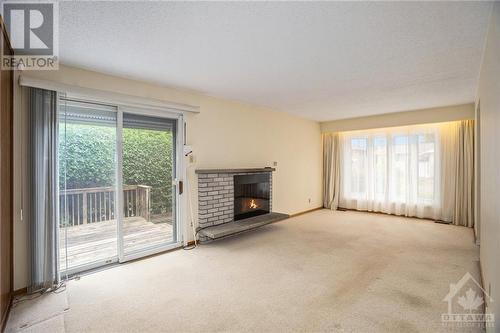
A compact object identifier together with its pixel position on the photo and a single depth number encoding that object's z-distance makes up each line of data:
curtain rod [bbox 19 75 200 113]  2.65
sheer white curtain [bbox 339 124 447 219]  5.67
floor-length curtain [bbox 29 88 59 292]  2.65
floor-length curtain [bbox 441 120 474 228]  5.12
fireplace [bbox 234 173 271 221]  4.82
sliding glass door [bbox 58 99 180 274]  3.09
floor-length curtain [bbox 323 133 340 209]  7.03
